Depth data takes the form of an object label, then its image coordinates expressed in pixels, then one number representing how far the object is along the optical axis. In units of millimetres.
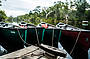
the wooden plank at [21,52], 3557
